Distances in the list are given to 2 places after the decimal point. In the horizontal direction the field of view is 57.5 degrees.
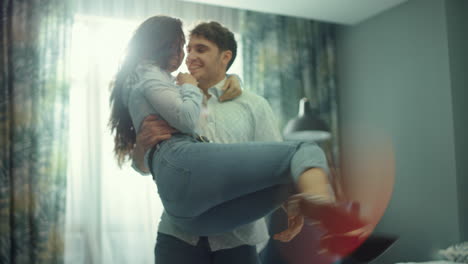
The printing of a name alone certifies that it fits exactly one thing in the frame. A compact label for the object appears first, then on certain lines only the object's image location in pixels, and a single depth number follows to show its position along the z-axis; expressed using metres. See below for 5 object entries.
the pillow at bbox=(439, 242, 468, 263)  2.22
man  1.29
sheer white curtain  2.96
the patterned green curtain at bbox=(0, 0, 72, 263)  2.74
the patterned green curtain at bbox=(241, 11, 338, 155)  3.54
